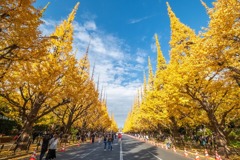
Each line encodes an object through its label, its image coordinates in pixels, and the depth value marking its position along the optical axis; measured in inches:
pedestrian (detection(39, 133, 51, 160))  479.3
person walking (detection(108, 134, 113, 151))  858.4
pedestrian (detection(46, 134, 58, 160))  458.0
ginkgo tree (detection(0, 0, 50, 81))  279.6
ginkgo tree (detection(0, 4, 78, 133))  538.6
